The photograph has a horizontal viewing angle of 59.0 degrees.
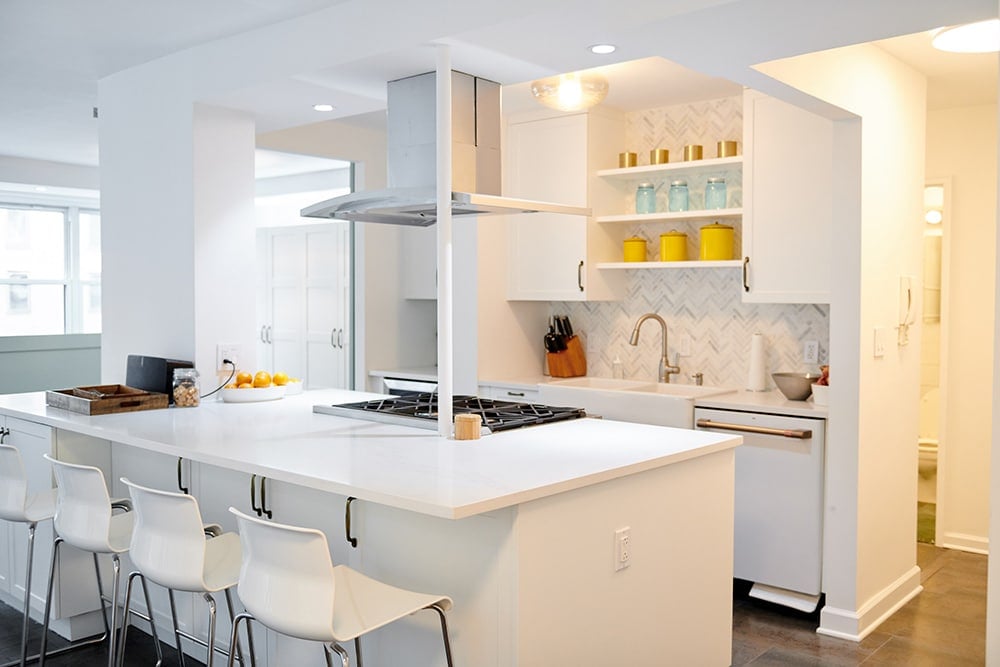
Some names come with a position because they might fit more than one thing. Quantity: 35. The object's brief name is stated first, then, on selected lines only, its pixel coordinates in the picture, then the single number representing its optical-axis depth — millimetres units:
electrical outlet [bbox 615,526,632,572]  2391
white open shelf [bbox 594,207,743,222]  4320
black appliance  3729
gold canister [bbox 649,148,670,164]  4656
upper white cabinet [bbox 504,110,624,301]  4773
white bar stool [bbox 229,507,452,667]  1953
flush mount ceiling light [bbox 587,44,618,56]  2797
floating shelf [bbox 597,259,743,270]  4288
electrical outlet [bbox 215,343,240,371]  3895
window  8875
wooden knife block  5098
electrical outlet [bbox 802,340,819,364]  4332
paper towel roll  4422
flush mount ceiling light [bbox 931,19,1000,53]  3305
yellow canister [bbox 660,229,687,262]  4652
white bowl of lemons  3727
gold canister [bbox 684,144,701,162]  4512
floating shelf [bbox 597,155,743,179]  4340
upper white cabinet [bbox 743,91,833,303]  3932
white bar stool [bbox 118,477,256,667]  2314
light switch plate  3715
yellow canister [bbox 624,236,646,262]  4840
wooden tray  3361
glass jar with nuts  3615
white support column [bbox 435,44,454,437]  2889
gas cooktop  3014
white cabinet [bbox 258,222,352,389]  7176
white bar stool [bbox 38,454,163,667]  2648
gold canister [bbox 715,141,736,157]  4383
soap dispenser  5066
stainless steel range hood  3027
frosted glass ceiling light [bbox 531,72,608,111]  3438
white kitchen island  2135
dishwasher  3750
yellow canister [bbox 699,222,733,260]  4438
